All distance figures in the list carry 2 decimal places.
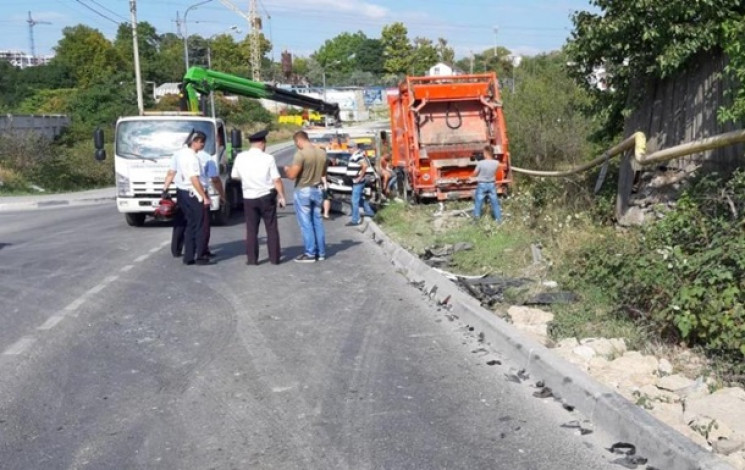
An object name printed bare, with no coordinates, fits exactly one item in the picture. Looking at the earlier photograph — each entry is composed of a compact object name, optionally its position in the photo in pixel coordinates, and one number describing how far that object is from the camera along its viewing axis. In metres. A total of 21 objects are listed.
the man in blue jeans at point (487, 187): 15.27
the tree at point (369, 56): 141.75
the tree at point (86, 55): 96.38
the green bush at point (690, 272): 6.03
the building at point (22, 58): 151.98
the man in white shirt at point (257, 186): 11.80
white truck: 17.39
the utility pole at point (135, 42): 36.53
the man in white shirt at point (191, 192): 11.72
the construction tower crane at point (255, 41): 99.77
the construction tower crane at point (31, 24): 123.76
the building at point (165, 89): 79.43
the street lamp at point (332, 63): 137.75
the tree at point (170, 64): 94.69
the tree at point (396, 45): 100.94
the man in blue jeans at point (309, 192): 12.16
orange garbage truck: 18.59
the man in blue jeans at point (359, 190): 17.62
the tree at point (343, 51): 143.88
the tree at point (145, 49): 94.06
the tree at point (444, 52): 95.75
